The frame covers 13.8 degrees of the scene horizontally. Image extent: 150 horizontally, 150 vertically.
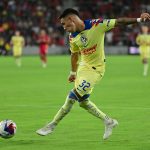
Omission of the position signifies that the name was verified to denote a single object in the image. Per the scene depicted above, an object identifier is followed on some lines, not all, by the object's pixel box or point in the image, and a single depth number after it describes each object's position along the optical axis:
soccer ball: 10.42
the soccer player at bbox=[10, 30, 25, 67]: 41.03
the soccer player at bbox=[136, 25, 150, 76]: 31.81
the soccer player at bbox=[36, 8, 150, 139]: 10.59
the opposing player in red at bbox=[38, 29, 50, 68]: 37.88
